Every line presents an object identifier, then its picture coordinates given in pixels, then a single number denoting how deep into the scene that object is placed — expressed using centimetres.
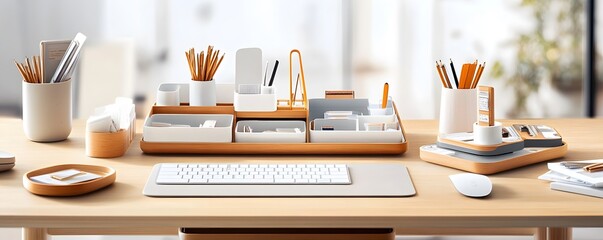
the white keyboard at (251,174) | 182
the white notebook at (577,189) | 173
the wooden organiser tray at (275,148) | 207
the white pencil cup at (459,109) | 218
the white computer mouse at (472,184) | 173
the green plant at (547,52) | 441
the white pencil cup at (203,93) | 227
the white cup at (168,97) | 228
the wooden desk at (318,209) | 162
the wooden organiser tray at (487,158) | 191
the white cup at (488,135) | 196
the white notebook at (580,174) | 174
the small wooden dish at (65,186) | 173
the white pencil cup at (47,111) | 216
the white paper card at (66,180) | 178
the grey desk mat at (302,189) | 175
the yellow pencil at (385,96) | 226
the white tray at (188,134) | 208
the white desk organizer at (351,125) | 209
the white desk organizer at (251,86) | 224
